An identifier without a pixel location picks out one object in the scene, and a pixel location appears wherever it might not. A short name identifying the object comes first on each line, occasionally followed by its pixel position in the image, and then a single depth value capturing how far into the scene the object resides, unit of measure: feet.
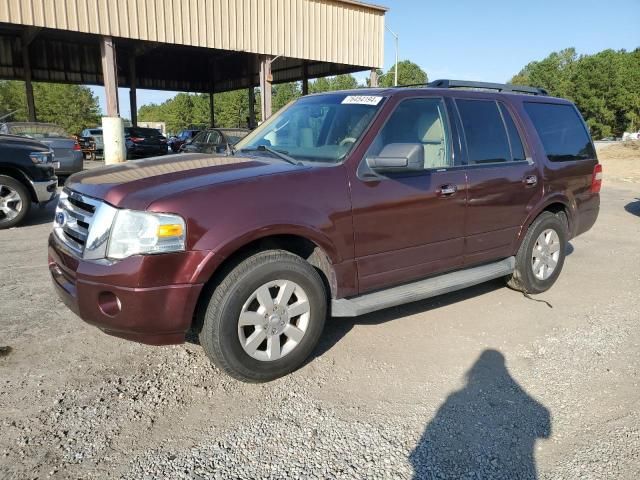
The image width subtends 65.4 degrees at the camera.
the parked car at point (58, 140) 41.42
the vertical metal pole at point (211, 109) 119.46
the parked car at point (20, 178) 24.22
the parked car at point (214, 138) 45.68
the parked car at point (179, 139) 92.48
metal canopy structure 48.32
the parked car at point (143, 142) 67.15
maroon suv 9.15
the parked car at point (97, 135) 84.07
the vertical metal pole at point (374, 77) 71.82
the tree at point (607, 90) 214.07
